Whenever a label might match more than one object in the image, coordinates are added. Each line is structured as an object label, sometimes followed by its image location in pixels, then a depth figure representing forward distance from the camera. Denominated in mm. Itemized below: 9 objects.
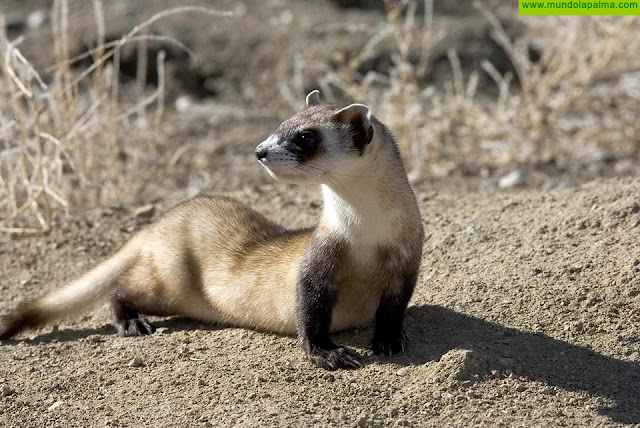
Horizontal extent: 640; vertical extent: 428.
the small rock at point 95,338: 8984
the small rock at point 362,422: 6652
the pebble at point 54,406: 7520
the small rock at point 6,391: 7762
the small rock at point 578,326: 7914
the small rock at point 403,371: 7332
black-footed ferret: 7480
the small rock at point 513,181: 14057
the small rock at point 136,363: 8117
